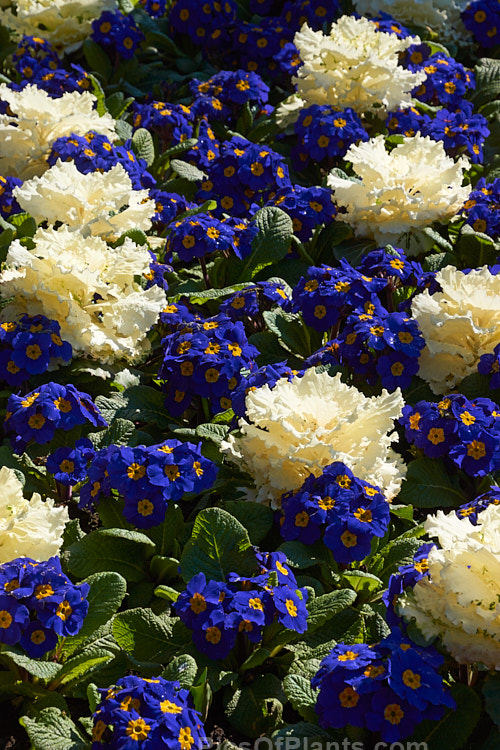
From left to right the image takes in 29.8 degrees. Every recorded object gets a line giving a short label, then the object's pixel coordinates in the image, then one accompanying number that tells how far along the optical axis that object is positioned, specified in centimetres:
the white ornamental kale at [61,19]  610
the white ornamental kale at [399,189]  421
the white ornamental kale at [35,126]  468
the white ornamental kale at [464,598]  227
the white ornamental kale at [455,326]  341
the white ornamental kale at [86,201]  407
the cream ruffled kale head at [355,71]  498
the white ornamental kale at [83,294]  357
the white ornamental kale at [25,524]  259
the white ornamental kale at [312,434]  289
